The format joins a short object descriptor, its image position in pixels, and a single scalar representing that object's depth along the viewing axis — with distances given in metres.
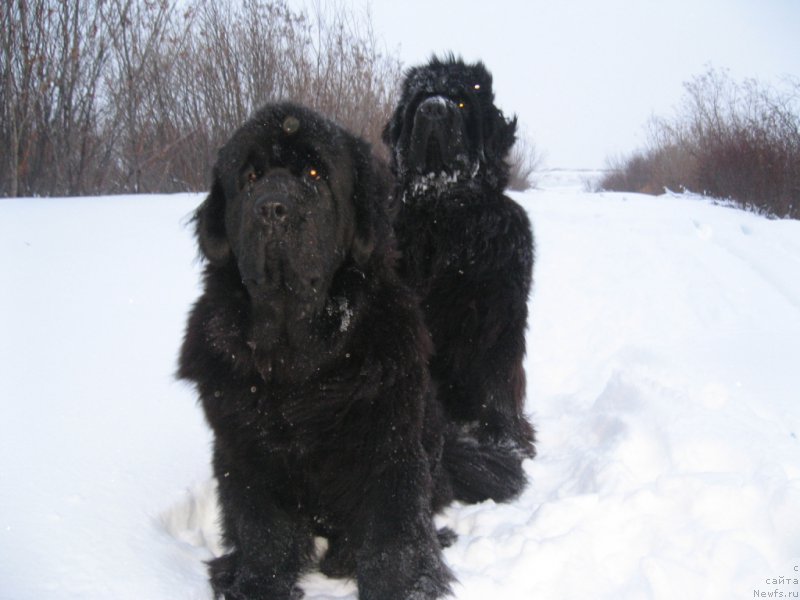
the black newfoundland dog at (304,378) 2.01
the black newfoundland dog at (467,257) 3.29
